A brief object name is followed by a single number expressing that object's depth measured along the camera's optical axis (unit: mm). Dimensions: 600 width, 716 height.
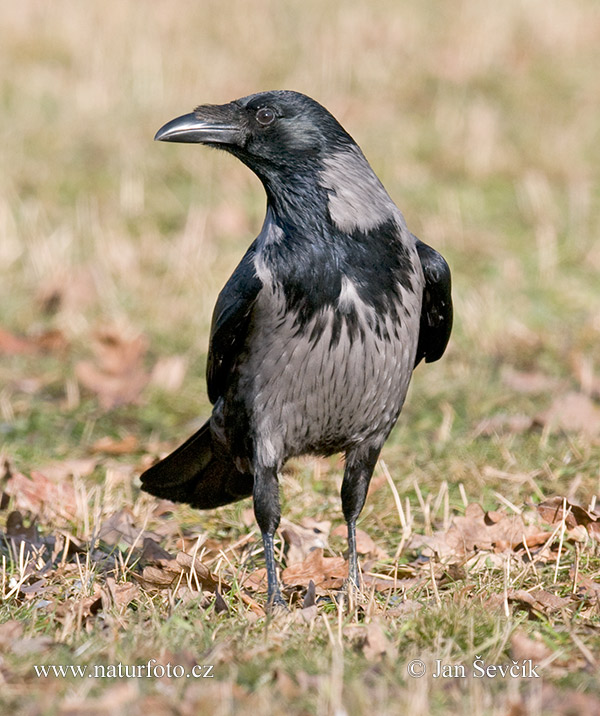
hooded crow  7328
